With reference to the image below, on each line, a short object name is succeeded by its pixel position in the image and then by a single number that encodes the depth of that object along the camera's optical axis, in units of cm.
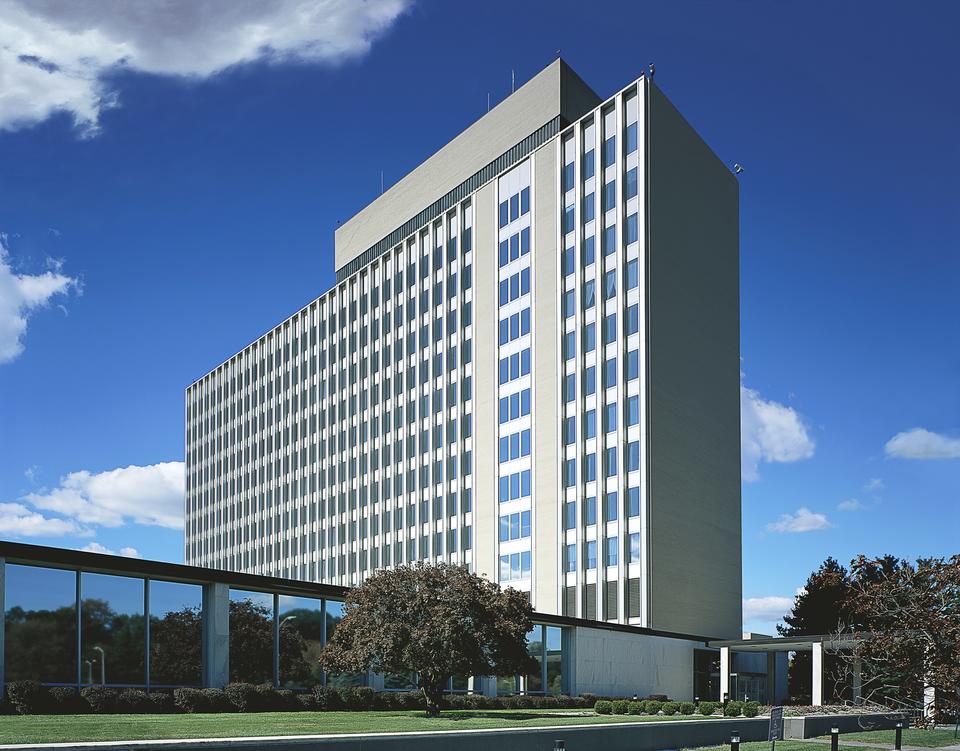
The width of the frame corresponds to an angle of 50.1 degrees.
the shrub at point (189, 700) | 3119
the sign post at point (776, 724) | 2357
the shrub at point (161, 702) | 3050
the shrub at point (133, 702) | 3002
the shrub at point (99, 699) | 2966
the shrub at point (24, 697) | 2784
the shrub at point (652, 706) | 4381
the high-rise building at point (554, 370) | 6612
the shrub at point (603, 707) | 4297
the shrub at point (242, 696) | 3291
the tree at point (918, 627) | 1895
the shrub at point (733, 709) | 4041
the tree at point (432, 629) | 3372
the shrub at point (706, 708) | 4159
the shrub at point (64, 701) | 2870
